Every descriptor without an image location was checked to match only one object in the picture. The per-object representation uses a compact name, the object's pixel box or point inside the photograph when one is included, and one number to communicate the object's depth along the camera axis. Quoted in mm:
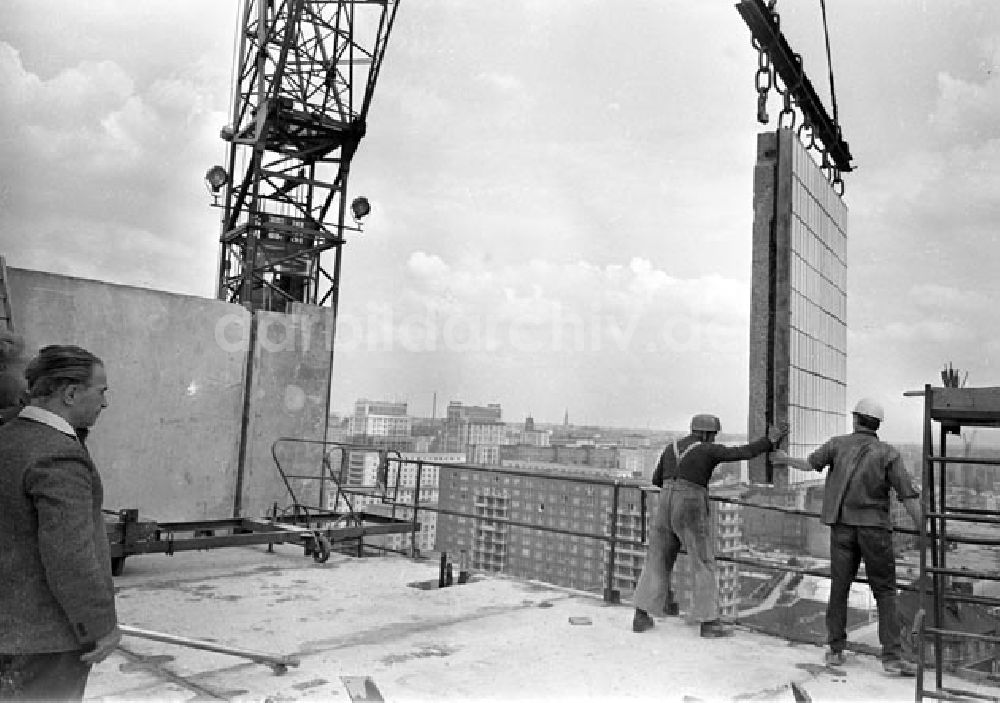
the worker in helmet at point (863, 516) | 5070
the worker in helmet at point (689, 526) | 5777
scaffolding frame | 4129
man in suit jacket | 2363
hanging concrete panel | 8359
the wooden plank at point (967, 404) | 4184
